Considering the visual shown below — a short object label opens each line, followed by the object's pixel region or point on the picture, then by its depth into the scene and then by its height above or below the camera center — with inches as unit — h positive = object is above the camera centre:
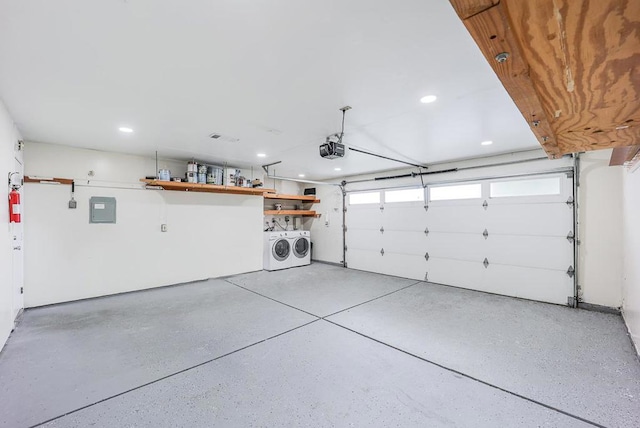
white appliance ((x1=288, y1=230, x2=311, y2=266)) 274.7 -33.9
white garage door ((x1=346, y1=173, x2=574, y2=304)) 158.4 -13.7
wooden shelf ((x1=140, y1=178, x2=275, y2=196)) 181.5 +20.4
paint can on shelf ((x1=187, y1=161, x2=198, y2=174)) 193.2 +34.2
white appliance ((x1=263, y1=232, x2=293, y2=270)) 254.0 -34.2
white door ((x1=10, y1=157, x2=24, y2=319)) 121.9 -24.7
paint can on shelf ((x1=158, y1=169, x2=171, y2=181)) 181.0 +26.8
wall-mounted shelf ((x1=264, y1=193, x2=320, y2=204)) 259.8 +18.7
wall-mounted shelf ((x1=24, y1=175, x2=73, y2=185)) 148.6 +19.4
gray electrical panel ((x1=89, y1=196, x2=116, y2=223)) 166.1 +3.1
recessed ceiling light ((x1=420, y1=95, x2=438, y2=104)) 96.4 +42.6
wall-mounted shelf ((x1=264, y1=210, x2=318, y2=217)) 267.7 +2.9
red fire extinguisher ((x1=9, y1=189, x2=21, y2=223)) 110.3 +3.2
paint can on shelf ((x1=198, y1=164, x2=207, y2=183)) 198.7 +30.8
